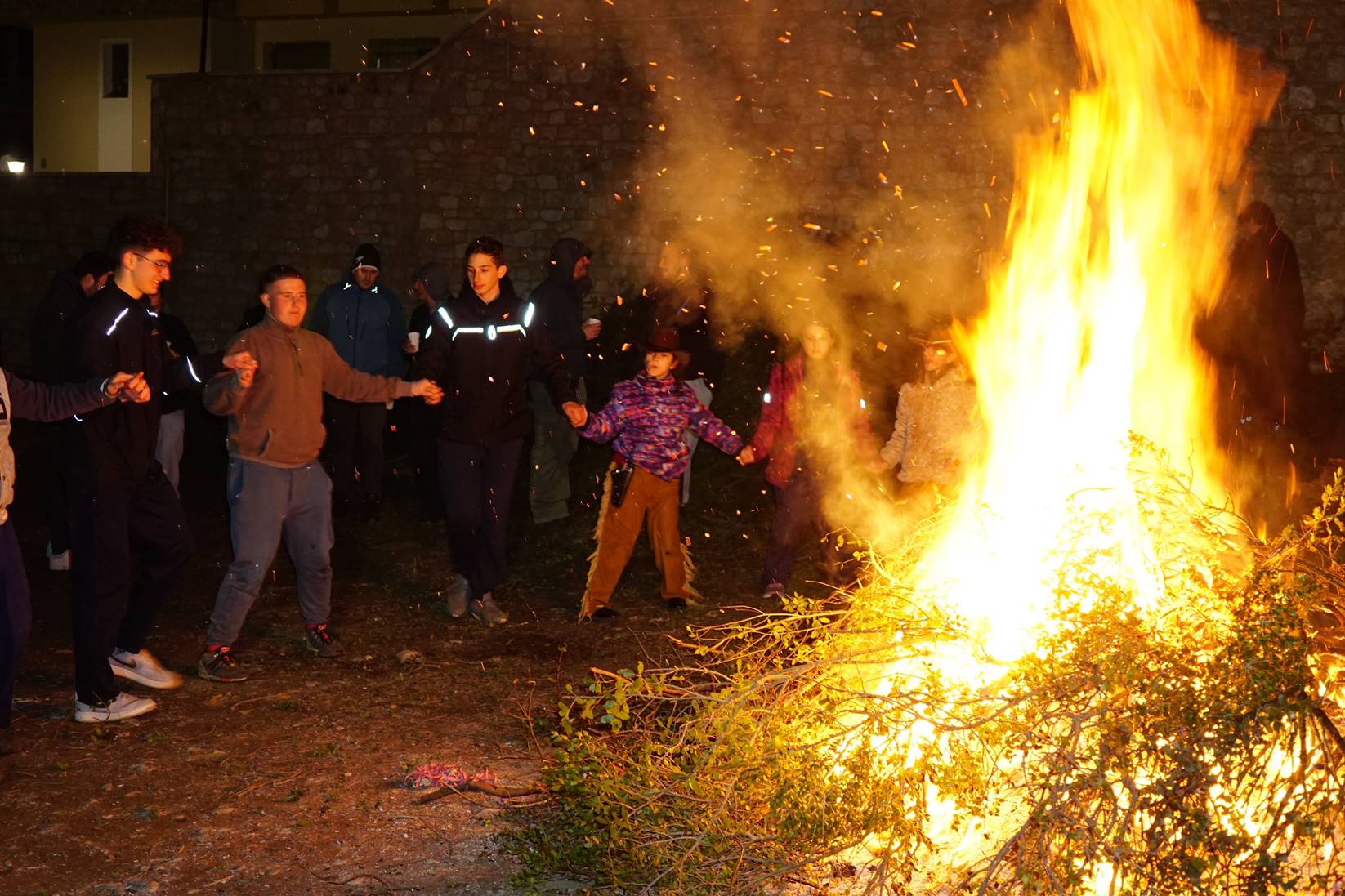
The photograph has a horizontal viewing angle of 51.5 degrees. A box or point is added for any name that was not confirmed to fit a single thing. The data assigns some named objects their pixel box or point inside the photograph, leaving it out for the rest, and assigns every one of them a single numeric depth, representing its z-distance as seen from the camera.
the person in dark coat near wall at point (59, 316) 8.31
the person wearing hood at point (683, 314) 9.73
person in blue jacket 10.77
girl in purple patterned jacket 8.25
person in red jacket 8.48
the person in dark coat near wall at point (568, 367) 10.43
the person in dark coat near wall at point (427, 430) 10.91
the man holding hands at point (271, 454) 6.86
